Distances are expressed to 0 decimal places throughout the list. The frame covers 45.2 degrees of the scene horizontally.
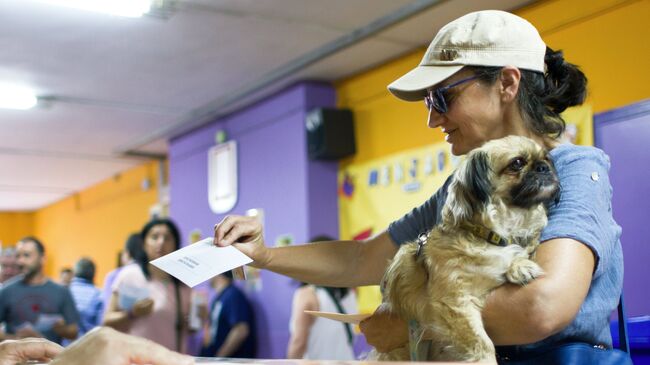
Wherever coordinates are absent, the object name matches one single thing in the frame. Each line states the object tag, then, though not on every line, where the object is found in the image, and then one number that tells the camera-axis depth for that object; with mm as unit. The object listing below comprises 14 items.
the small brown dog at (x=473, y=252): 1535
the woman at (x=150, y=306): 4594
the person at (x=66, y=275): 10252
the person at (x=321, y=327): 5109
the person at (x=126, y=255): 5510
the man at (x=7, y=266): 6489
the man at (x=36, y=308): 5141
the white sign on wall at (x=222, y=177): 7504
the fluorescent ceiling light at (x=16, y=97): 6676
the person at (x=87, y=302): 6746
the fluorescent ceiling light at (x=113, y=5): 4703
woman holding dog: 1414
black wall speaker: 6164
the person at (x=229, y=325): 6523
